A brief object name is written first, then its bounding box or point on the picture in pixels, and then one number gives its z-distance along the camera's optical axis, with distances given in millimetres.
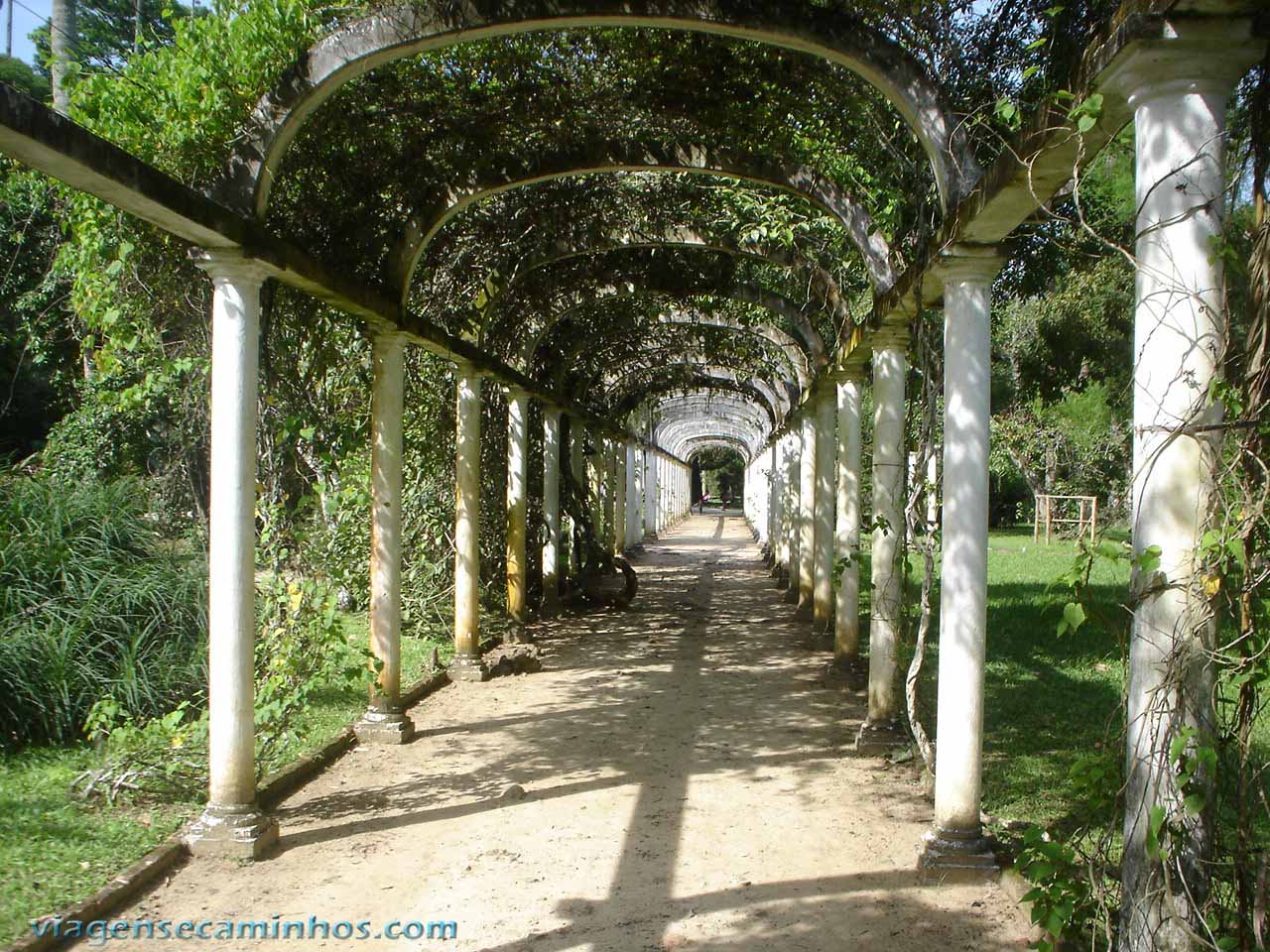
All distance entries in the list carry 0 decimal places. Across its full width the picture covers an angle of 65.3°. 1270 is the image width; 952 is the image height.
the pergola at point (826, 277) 2615
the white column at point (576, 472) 14188
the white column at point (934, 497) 5422
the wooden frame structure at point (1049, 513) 23203
